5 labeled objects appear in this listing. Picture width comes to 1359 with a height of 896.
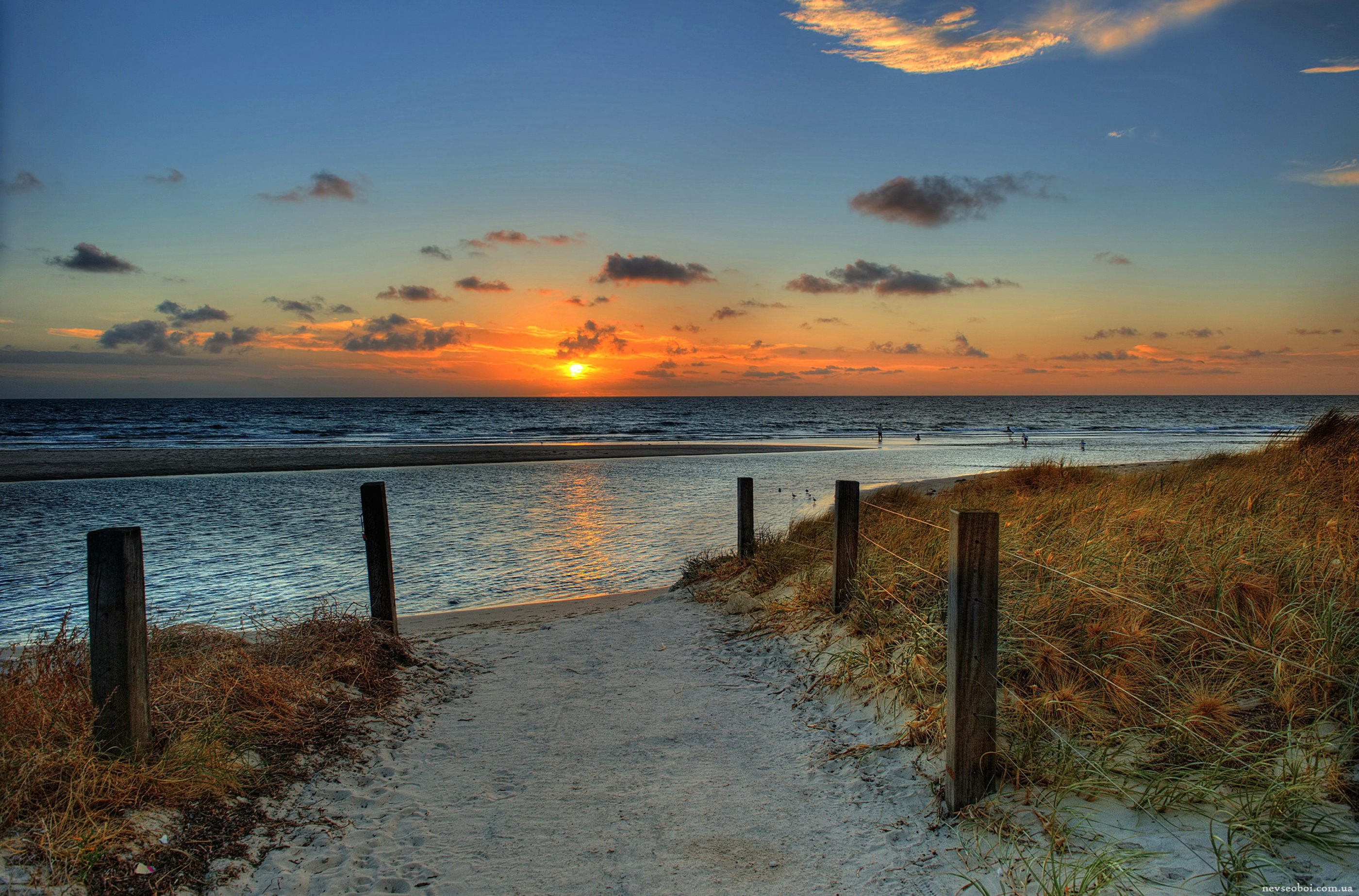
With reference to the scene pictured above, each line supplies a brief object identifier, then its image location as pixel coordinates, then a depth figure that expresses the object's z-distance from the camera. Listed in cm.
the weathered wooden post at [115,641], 406
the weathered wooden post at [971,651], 400
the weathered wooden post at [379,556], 748
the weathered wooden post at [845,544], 735
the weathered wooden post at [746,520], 1046
